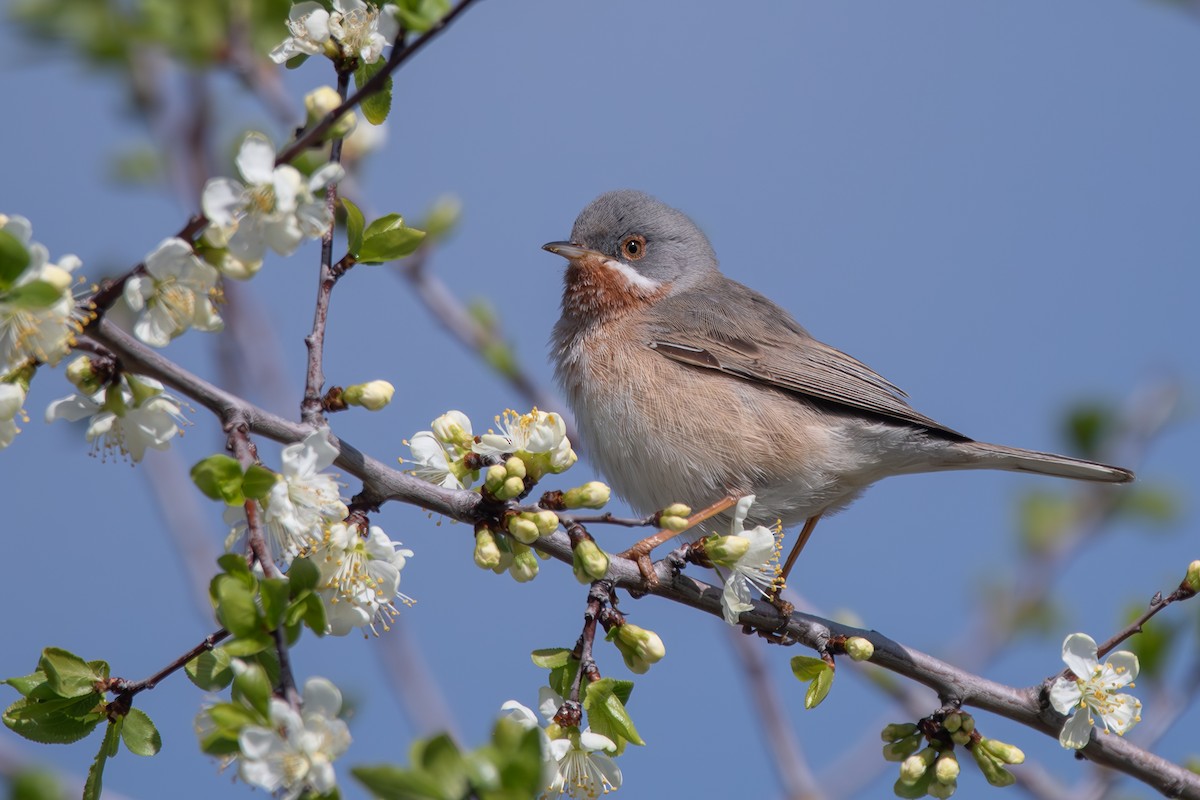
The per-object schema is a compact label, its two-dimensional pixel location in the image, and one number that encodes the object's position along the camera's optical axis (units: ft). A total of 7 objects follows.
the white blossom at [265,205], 16.80
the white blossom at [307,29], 21.04
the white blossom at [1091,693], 23.93
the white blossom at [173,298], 16.92
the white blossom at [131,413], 18.54
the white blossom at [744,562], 22.04
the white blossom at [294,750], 14.79
